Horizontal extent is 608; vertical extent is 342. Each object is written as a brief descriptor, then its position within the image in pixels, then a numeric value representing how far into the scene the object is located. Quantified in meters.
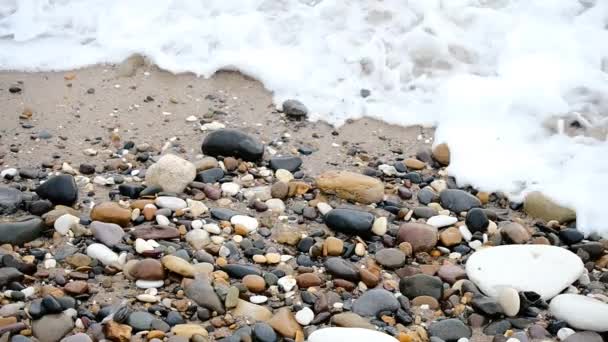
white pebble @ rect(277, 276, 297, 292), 2.62
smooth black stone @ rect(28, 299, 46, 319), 2.35
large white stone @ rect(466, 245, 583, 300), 2.66
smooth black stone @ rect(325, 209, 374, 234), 2.94
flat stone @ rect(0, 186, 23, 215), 2.94
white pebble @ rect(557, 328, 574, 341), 2.46
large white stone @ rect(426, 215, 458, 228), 3.04
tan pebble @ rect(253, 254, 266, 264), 2.77
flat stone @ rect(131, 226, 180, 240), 2.81
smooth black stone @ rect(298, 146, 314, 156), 3.53
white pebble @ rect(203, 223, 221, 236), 2.89
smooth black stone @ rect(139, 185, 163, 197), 3.09
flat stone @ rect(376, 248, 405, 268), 2.80
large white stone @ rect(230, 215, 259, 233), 2.95
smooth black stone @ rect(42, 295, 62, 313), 2.35
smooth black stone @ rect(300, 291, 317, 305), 2.56
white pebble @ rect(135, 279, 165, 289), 2.57
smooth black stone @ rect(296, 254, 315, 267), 2.77
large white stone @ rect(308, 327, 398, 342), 2.33
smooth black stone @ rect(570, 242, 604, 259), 2.91
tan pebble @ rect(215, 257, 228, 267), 2.71
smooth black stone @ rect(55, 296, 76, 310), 2.41
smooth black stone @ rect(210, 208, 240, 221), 2.99
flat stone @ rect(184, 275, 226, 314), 2.48
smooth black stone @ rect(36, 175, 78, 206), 2.98
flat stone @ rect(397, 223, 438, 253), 2.91
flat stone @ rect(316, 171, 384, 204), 3.17
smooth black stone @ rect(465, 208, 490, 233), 3.02
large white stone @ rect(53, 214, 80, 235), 2.81
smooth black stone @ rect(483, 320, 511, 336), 2.48
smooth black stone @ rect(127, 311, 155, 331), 2.36
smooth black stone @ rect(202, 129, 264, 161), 3.39
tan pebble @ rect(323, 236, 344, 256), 2.83
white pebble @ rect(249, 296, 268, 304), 2.55
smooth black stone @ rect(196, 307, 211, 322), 2.45
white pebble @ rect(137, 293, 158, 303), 2.49
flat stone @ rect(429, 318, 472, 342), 2.45
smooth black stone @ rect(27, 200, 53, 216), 2.92
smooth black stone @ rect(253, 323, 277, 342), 2.36
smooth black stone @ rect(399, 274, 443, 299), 2.63
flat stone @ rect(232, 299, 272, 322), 2.46
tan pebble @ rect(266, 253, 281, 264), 2.76
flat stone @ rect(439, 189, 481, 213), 3.18
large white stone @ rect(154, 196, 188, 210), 3.01
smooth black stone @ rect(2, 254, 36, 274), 2.58
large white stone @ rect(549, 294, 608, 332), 2.46
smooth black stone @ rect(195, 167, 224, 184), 3.25
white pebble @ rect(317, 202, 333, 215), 3.07
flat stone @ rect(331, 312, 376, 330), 2.44
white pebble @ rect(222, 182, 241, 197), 3.18
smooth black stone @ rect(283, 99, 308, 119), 3.78
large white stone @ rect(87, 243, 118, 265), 2.66
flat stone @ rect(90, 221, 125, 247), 2.77
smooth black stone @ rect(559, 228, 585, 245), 2.99
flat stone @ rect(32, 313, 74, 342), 2.29
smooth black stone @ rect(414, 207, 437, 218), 3.11
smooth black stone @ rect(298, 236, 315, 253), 2.86
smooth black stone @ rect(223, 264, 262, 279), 2.66
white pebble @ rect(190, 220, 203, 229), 2.91
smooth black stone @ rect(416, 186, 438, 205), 3.23
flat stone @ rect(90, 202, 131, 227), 2.89
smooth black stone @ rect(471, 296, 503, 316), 2.53
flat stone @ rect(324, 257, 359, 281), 2.69
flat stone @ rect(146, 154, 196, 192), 3.14
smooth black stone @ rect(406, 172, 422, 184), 3.37
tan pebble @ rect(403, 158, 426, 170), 3.48
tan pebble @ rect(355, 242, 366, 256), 2.86
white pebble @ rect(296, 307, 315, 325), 2.46
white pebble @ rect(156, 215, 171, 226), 2.90
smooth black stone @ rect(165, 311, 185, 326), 2.40
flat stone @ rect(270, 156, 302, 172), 3.38
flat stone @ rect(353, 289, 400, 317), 2.54
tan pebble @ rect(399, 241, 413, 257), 2.88
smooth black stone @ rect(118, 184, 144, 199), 3.10
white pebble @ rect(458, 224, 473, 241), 2.99
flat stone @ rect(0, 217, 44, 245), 2.73
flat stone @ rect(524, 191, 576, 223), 3.13
